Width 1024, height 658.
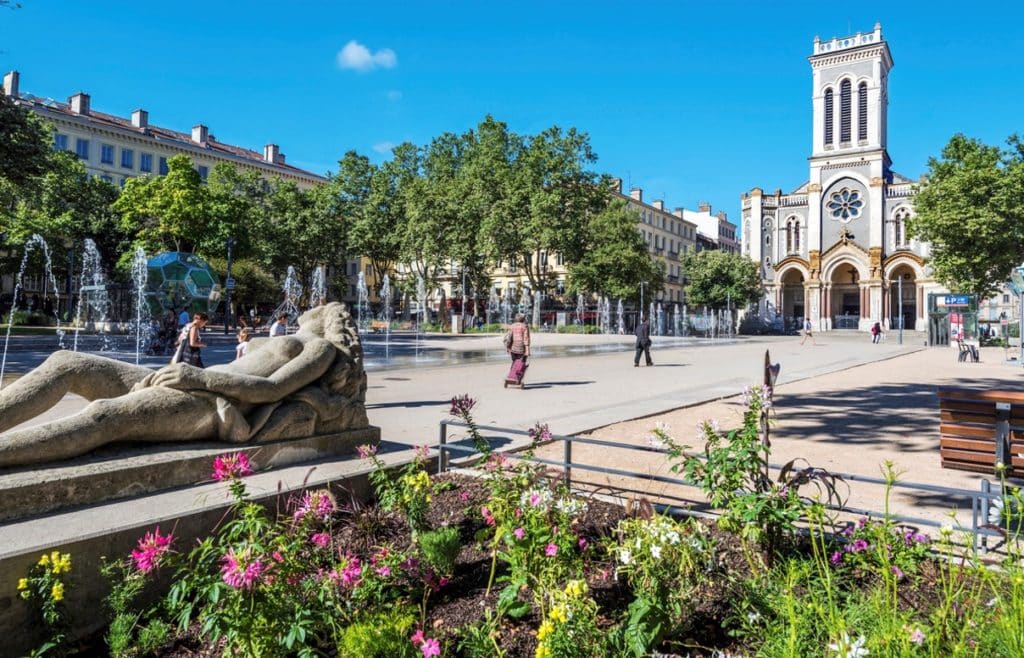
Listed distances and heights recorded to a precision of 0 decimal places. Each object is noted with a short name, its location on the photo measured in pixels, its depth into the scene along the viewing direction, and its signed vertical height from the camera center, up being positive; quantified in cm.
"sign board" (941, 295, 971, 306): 3478 +67
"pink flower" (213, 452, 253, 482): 323 -75
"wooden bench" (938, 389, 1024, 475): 578 -109
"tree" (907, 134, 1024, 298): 3609 +532
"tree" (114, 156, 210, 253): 4662 +796
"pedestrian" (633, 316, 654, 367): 2005 -75
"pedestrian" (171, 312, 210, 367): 1087 -40
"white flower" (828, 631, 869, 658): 214 -111
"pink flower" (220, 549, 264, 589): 246 -96
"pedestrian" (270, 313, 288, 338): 1260 -15
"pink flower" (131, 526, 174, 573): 273 -100
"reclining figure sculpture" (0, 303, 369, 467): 391 -54
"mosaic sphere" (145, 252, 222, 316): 3566 +206
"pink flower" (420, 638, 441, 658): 243 -124
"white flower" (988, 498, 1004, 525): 379 -117
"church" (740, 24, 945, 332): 6794 +1012
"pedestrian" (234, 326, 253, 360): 1174 -30
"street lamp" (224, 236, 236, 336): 3703 +164
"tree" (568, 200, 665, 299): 5125 +450
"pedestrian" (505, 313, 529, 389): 1366 -72
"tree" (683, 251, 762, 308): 6919 +361
